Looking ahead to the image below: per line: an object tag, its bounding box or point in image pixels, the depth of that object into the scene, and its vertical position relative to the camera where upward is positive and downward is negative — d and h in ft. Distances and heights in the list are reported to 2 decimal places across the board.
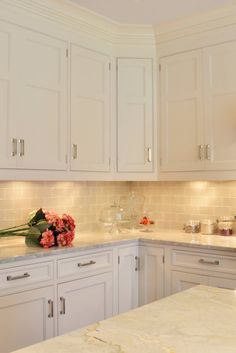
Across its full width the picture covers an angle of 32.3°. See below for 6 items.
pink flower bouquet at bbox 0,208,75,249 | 8.81 -0.85
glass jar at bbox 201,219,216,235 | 11.32 -0.95
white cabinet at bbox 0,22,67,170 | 8.89 +2.14
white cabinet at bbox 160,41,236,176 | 10.32 +2.21
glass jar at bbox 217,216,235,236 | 11.02 -0.87
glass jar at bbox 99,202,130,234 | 11.76 -0.73
